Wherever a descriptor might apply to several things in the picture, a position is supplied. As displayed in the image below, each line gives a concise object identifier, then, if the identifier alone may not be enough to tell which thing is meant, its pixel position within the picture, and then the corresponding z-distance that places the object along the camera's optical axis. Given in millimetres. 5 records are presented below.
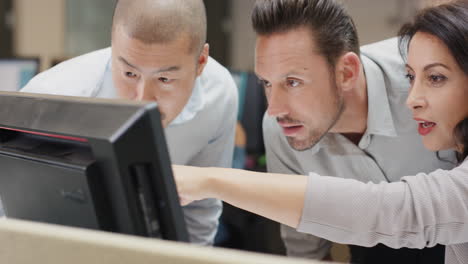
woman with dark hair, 855
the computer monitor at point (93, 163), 618
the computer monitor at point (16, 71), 2852
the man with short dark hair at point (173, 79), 1214
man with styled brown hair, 1358
